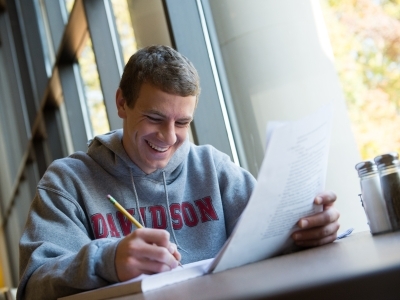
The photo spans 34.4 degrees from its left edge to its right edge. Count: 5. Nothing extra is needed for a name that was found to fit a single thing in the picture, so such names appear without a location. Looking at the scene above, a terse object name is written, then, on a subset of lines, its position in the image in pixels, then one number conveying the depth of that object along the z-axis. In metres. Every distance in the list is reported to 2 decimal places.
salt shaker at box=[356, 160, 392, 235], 1.17
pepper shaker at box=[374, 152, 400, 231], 1.16
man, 1.30
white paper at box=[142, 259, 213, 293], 0.98
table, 0.54
